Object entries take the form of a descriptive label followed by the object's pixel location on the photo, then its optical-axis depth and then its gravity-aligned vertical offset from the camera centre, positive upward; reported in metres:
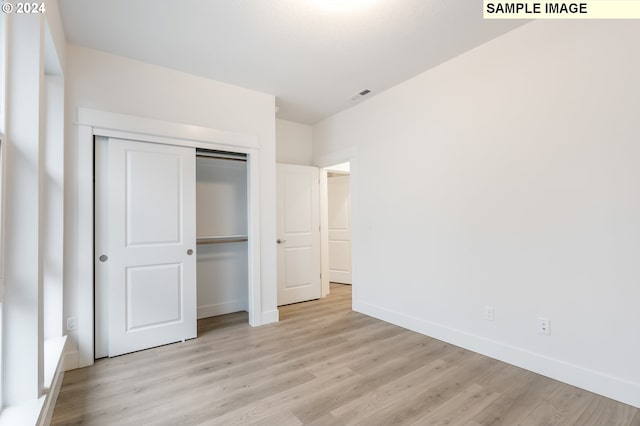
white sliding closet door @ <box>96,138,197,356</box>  2.68 -0.27
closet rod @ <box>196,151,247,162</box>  3.30 +0.70
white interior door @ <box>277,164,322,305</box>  4.26 -0.27
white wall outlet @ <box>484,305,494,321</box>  2.59 -0.89
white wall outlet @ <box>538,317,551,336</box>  2.25 -0.88
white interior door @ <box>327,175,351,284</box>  5.70 -0.31
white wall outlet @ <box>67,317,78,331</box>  2.45 -0.88
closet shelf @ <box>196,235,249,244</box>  3.55 -0.29
